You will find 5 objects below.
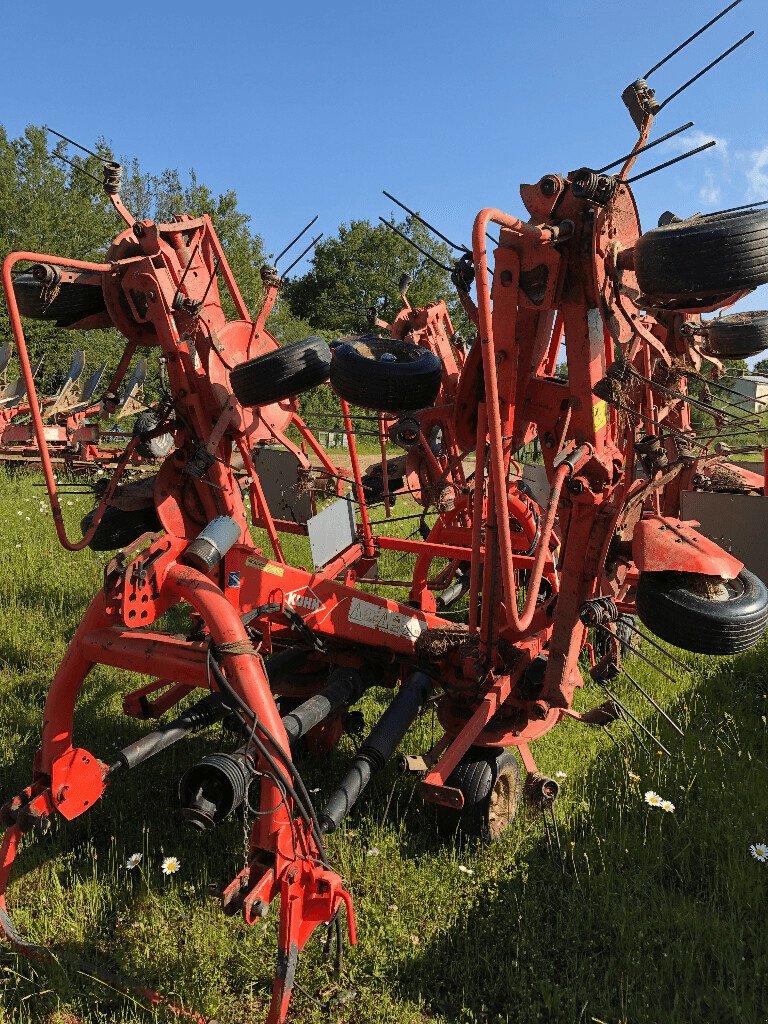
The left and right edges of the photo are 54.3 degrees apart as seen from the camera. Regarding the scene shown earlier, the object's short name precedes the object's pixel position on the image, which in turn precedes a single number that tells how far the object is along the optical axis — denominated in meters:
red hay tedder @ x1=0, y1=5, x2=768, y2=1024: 2.99
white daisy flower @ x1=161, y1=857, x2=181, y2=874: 3.47
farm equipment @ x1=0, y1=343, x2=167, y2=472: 13.59
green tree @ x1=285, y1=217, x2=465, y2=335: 42.28
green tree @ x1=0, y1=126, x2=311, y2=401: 22.59
